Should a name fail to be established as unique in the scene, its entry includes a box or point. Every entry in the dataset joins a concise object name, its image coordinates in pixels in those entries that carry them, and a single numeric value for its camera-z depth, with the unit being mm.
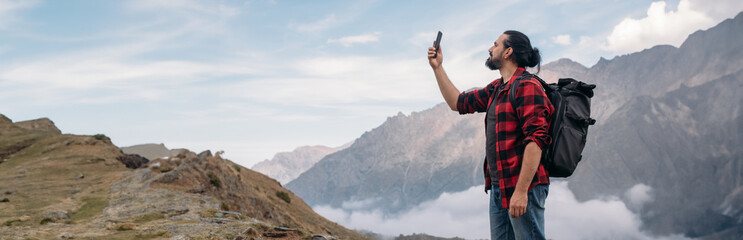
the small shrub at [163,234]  13806
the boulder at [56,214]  19438
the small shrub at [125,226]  15500
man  5629
